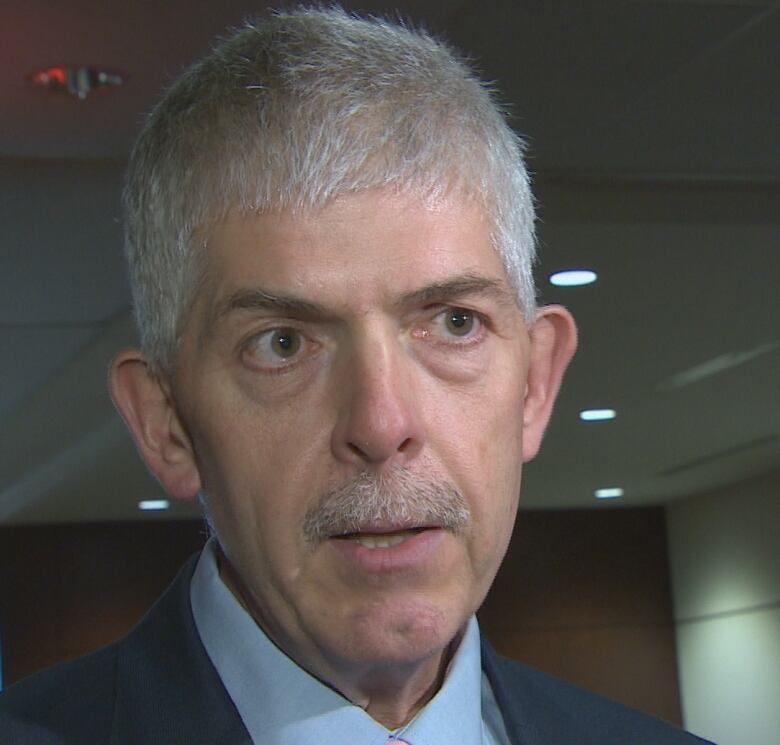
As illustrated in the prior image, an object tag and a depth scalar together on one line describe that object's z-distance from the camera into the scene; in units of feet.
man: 5.23
